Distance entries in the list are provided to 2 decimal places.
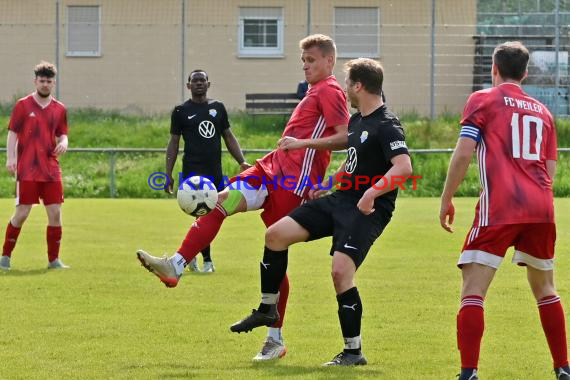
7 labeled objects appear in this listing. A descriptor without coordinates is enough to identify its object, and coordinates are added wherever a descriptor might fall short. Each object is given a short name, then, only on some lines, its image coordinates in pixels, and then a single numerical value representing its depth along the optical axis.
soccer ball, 15.40
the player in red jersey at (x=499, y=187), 12.40
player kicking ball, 15.37
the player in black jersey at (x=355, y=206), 14.06
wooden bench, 55.25
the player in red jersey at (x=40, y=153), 24.87
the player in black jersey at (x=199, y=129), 24.92
